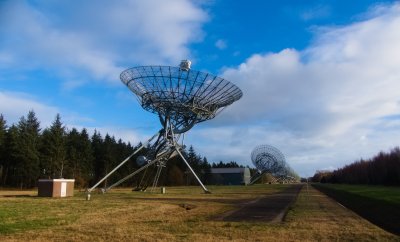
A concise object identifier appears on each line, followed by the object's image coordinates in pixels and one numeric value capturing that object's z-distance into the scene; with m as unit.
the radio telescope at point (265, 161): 147.12
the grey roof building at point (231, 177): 187.73
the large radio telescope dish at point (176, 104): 51.25
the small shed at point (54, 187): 44.62
